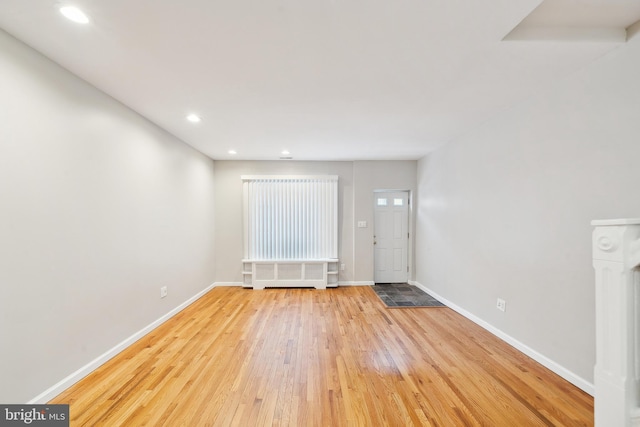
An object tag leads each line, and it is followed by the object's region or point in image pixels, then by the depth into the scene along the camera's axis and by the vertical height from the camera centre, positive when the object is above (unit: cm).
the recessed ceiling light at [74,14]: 141 +120
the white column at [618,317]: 129 -57
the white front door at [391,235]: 525 -43
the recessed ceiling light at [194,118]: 287 +118
